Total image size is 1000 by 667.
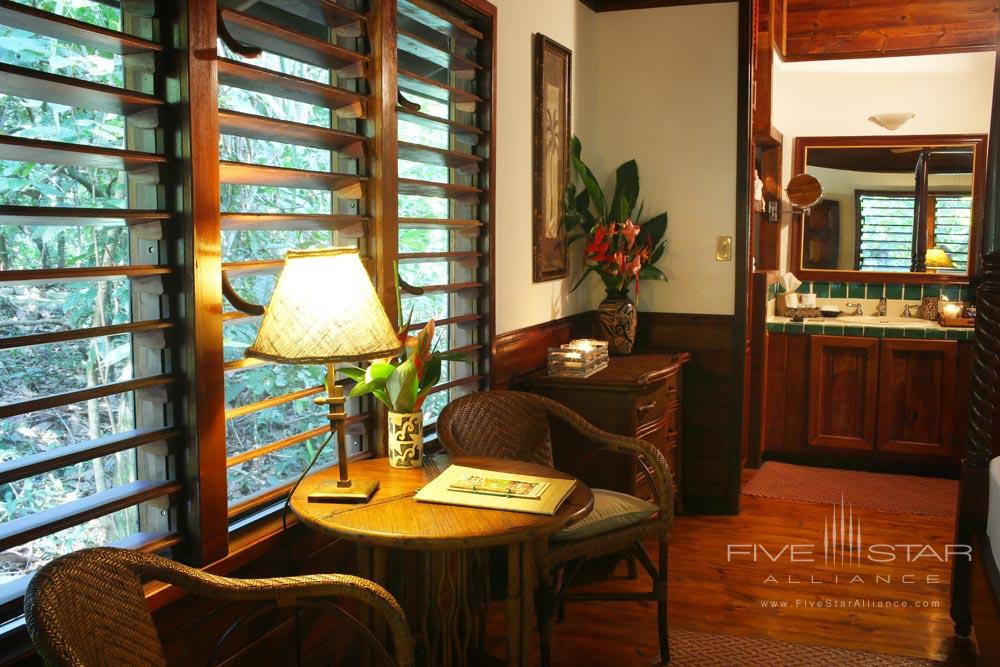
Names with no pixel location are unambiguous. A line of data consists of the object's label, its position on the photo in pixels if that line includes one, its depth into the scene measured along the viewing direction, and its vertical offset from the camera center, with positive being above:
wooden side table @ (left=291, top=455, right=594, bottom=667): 1.95 -0.56
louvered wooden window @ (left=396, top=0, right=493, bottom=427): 2.85 +0.26
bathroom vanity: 5.19 -0.74
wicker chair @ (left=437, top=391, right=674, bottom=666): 2.74 -0.59
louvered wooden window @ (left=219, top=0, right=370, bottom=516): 2.13 +0.19
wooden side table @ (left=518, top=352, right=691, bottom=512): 3.63 -0.54
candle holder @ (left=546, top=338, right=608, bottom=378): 3.71 -0.39
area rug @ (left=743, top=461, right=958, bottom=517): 4.69 -1.18
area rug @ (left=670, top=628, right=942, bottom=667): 2.94 -1.22
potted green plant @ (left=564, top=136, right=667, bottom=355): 4.12 +0.06
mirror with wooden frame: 5.68 +0.29
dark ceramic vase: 4.23 -0.28
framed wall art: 3.78 +0.43
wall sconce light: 5.66 +0.81
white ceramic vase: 2.40 -0.45
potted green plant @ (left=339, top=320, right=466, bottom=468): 2.36 -0.31
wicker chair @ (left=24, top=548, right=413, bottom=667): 1.32 -0.54
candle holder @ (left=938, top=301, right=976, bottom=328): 5.30 -0.32
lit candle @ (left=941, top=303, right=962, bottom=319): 5.36 -0.29
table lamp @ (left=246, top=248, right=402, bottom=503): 2.00 -0.12
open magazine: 2.11 -0.52
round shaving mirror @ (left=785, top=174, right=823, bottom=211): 5.70 +0.40
